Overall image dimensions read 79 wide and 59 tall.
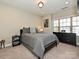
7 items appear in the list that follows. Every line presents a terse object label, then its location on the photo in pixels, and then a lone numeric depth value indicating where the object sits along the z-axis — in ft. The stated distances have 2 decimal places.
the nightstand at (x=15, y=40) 9.07
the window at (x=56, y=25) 12.04
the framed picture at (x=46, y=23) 12.71
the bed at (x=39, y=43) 5.56
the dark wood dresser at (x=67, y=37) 9.14
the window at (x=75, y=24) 9.74
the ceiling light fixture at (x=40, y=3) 6.81
